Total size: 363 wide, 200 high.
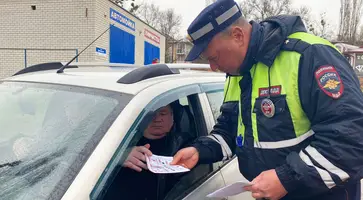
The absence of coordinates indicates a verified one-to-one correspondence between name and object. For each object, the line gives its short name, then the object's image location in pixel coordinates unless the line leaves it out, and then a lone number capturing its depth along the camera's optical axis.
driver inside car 1.85
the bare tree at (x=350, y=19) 33.81
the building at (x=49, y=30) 11.08
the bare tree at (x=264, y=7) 39.16
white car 1.38
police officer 1.40
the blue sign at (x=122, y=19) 12.39
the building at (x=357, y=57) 18.81
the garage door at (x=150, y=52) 17.81
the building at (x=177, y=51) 34.37
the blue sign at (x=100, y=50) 11.20
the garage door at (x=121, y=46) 12.66
